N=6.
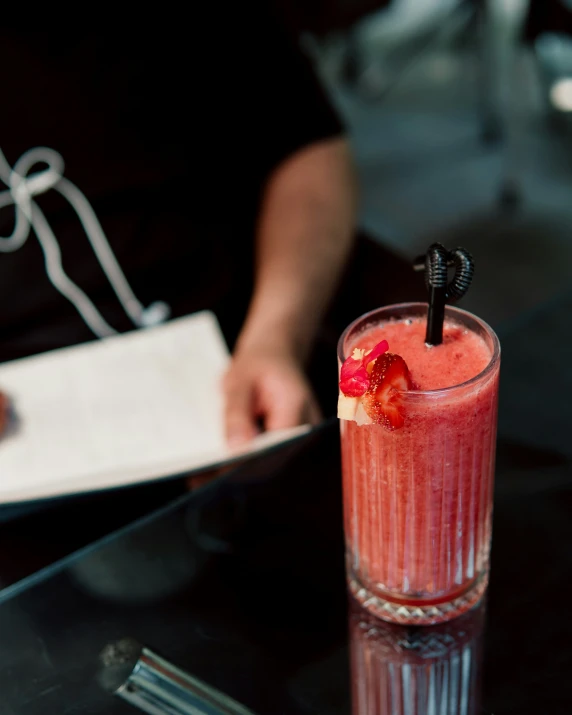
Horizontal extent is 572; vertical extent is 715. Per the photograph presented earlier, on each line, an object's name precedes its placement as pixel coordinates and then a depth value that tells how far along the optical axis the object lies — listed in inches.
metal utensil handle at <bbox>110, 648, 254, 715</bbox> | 20.6
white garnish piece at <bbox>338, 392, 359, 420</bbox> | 18.1
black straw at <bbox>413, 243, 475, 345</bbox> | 18.6
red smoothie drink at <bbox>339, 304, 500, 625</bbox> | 18.2
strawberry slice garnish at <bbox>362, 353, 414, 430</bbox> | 17.7
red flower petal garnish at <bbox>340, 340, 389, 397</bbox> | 17.9
